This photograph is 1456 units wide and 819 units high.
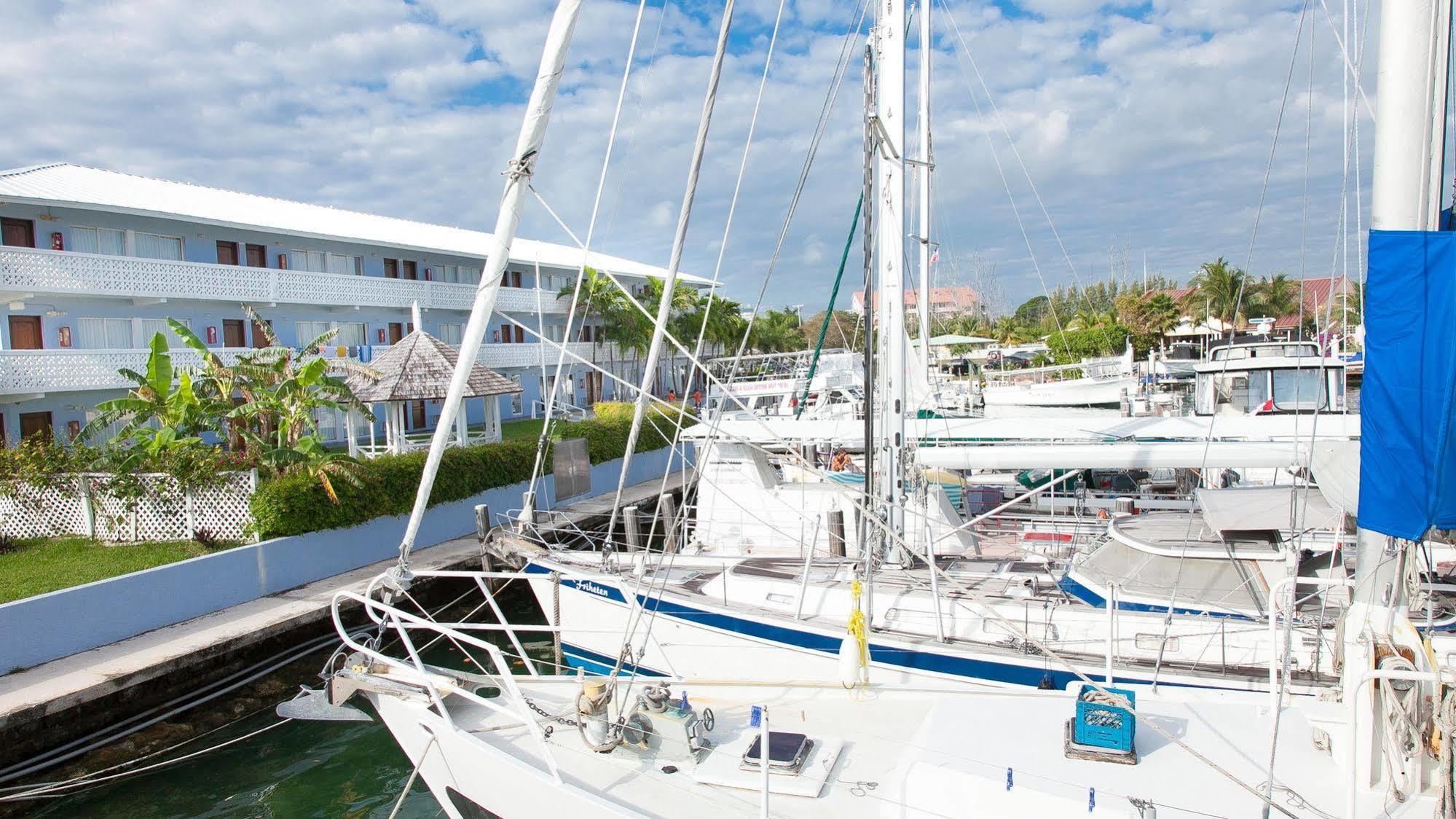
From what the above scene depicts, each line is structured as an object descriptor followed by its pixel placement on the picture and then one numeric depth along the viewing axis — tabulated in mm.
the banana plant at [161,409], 16344
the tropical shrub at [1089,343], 52469
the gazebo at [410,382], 21234
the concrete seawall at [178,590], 11781
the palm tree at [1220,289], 54594
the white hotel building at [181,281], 21500
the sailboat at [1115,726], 4754
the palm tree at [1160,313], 56969
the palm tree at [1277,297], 57625
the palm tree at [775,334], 58812
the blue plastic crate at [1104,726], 5250
